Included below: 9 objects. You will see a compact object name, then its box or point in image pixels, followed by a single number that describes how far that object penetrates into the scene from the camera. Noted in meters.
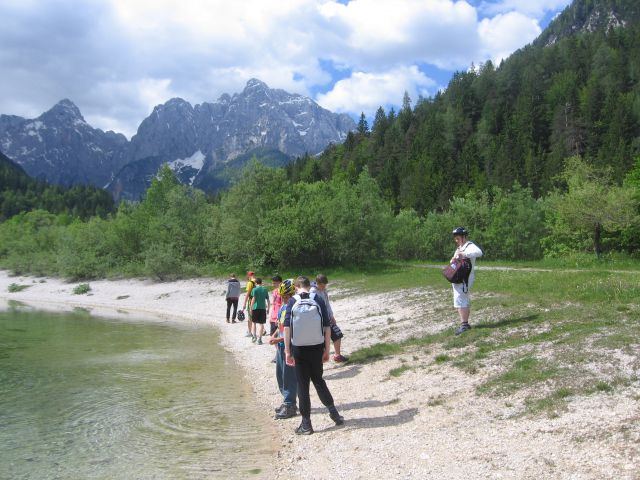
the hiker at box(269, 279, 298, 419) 10.77
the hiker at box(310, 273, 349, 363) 13.39
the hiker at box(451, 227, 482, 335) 12.66
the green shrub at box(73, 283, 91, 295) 48.47
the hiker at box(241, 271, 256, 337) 20.64
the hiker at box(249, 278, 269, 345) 19.95
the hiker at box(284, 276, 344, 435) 9.04
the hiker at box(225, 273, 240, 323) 26.66
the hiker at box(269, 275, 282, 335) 14.87
